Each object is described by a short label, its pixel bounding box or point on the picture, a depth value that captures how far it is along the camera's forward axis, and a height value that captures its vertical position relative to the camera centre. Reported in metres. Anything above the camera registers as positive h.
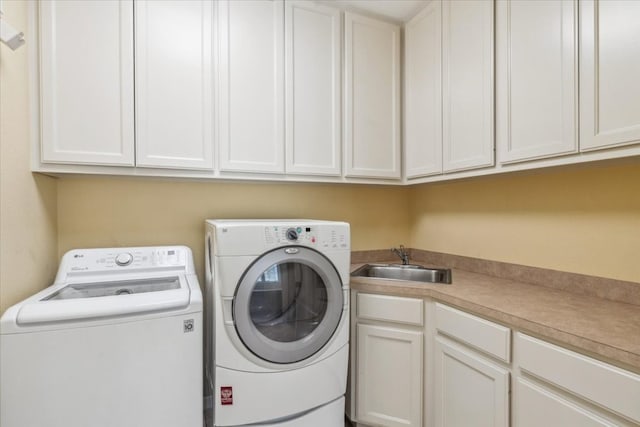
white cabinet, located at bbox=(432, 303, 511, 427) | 1.25 -0.71
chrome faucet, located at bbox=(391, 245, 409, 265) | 2.21 -0.33
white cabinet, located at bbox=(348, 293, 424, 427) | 1.64 -0.82
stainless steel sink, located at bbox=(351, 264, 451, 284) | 2.06 -0.43
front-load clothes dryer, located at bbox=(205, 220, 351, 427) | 1.43 -0.54
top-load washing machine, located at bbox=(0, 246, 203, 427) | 1.03 -0.53
